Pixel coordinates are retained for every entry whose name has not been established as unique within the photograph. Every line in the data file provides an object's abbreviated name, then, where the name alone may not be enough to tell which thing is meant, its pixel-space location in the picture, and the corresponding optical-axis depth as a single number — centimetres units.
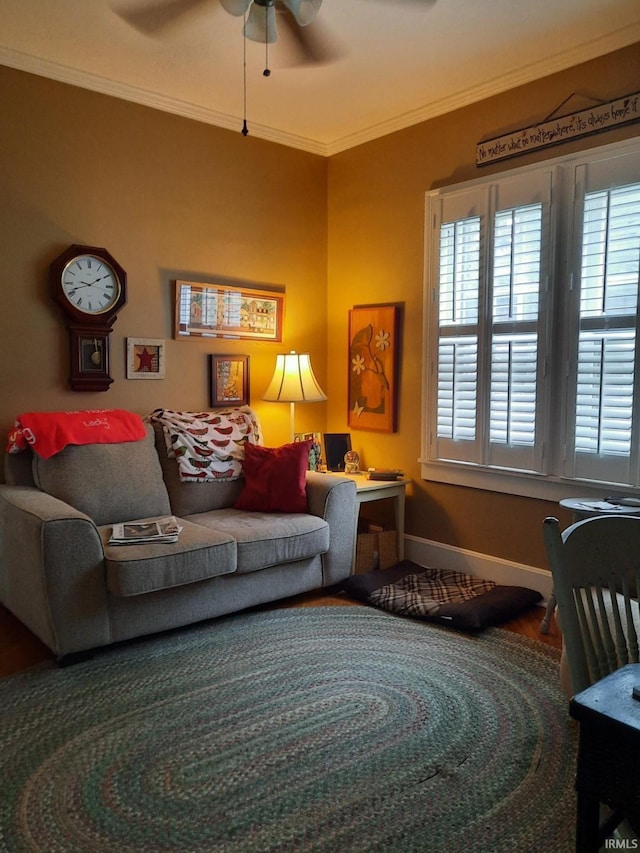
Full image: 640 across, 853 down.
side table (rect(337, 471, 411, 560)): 369
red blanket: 307
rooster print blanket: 347
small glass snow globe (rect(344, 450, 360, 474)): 408
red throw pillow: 342
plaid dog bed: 302
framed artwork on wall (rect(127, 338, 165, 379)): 363
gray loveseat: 256
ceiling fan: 248
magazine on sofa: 272
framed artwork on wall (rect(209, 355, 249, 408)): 397
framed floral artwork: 404
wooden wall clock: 333
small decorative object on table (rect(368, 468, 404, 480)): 386
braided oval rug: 170
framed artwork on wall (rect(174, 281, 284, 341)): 381
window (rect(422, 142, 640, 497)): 294
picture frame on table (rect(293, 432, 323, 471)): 404
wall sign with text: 292
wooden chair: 132
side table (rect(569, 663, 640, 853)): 93
